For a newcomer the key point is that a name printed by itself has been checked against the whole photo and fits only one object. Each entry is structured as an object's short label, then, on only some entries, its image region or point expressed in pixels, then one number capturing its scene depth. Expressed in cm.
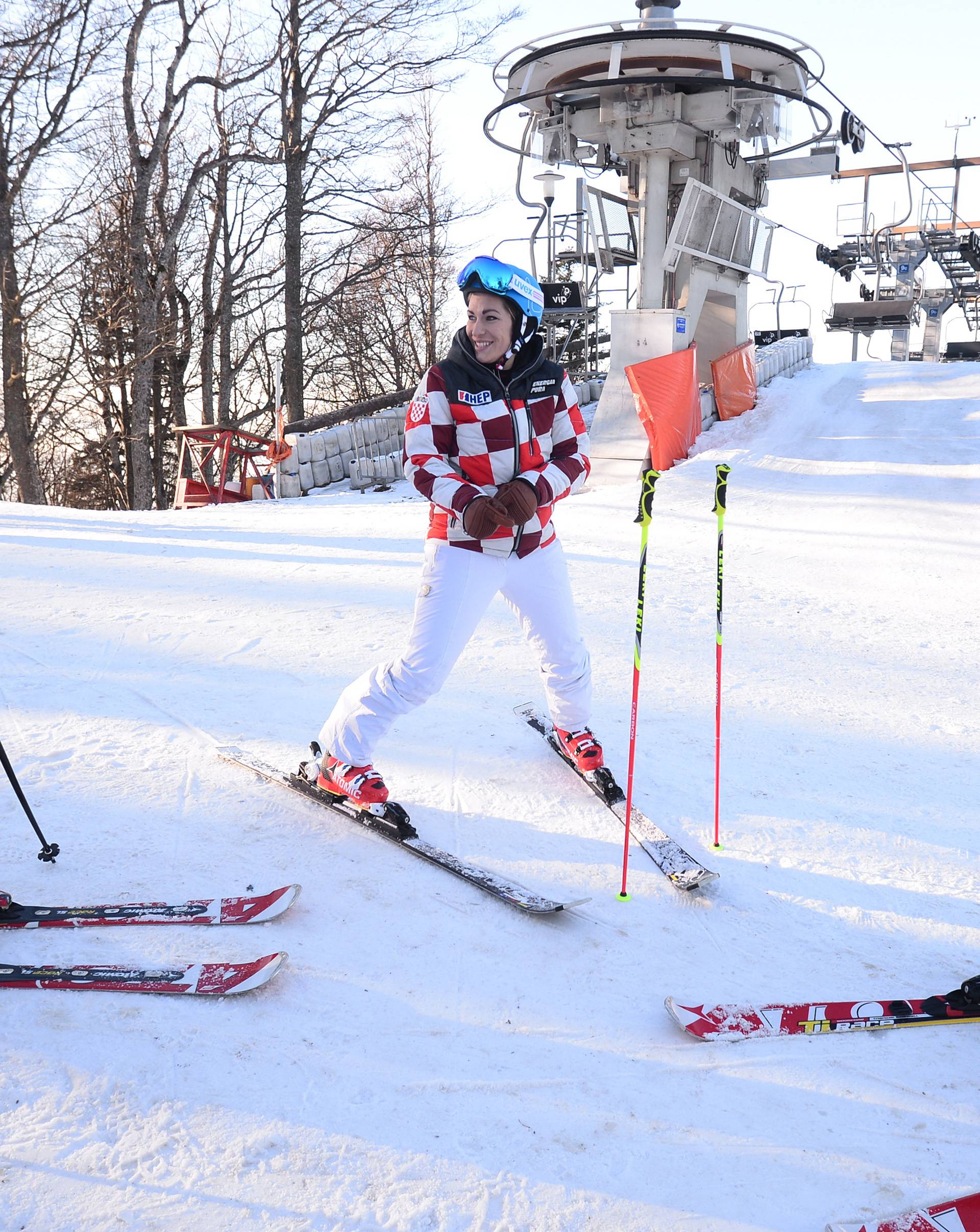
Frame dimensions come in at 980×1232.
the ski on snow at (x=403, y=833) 283
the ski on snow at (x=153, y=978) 240
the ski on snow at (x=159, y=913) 267
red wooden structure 1358
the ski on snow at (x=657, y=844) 298
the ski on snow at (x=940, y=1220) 176
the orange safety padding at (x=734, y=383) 1414
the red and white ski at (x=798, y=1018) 232
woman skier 300
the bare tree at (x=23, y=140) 1669
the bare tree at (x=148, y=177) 1791
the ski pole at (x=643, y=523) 292
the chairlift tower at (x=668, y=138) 1295
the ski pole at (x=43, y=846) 292
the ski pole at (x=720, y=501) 313
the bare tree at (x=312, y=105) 1881
